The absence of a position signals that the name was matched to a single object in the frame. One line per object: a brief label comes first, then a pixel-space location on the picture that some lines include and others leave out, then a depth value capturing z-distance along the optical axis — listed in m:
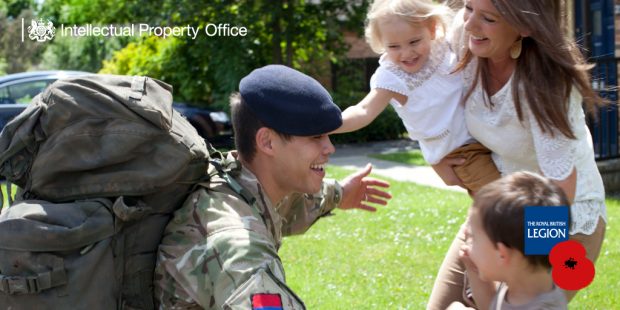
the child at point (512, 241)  2.27
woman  2.90
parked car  12.23
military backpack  2.42
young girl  3.33
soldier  2.37
